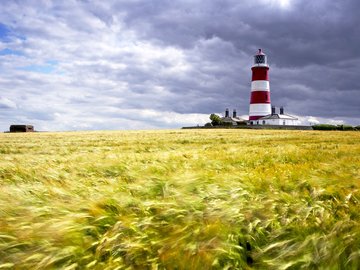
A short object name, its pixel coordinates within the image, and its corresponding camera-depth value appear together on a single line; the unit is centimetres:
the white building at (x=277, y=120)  8350
